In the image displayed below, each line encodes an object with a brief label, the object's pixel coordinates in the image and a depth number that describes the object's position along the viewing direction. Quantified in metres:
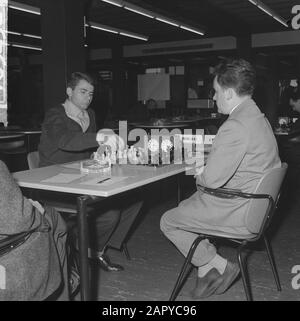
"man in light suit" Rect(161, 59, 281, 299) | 2.10
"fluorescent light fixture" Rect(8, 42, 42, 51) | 12.33
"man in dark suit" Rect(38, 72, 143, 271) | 2.77
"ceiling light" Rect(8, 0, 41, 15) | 7.14
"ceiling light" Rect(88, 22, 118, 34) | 9.54
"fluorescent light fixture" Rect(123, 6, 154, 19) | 7.54
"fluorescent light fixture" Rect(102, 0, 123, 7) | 6.86
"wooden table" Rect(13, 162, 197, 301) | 1.97
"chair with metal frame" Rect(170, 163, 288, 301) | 2.04
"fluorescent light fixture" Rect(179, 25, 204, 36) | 9.88
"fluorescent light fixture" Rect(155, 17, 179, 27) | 8.76
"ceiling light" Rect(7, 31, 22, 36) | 10.37
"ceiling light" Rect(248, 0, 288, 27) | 7.63
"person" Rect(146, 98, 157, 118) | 10.98
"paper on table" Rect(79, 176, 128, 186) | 2.13
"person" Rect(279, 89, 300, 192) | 5.09
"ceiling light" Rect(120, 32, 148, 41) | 10.96
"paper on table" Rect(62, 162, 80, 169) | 2.65
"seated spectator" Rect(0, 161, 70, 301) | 1.50
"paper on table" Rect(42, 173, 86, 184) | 2.21
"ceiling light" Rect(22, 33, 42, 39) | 10.44
